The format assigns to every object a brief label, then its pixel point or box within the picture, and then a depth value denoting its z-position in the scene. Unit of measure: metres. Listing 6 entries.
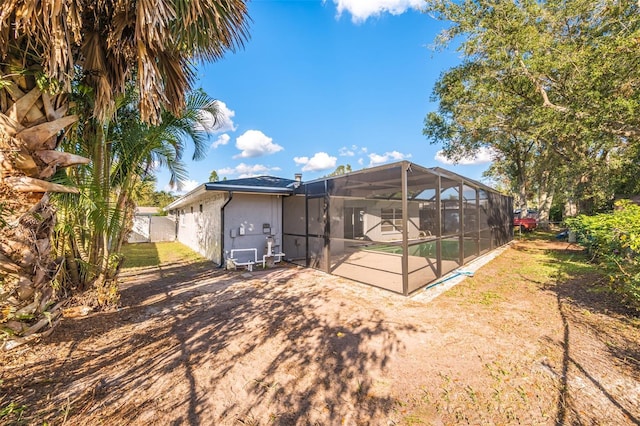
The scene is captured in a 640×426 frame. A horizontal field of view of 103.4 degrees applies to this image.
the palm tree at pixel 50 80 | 2.41
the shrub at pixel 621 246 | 3.59
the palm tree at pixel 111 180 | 3.64
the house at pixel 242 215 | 8.01
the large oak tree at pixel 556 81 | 6.98
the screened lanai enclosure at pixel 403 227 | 6.36
